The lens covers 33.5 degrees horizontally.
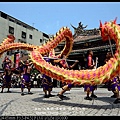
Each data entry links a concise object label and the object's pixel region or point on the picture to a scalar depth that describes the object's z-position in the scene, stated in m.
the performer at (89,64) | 6.69
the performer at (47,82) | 7.19
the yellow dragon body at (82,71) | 4.84
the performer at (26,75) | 9.00
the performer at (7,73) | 10.14
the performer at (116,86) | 5.96
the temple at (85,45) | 17.81
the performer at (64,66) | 6.40
